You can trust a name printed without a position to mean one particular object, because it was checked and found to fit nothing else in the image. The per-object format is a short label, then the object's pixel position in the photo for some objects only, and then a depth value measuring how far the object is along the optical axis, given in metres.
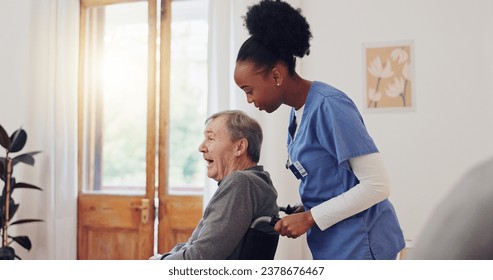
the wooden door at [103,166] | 2.57
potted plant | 2.30
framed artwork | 2.19
